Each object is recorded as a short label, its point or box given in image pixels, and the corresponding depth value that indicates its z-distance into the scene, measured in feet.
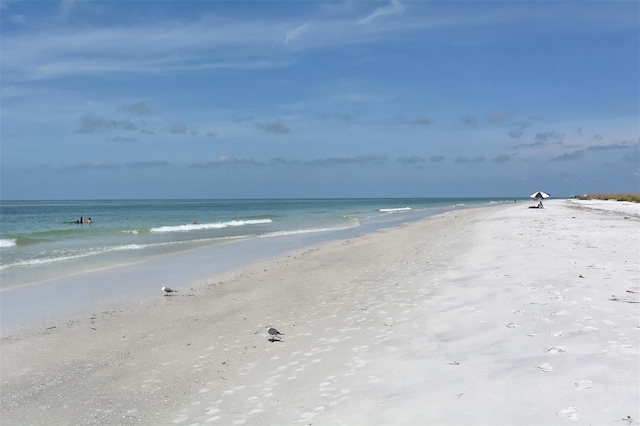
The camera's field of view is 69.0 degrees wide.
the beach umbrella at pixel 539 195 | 162.14
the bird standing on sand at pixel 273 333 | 25.78
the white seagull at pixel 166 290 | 38.70
